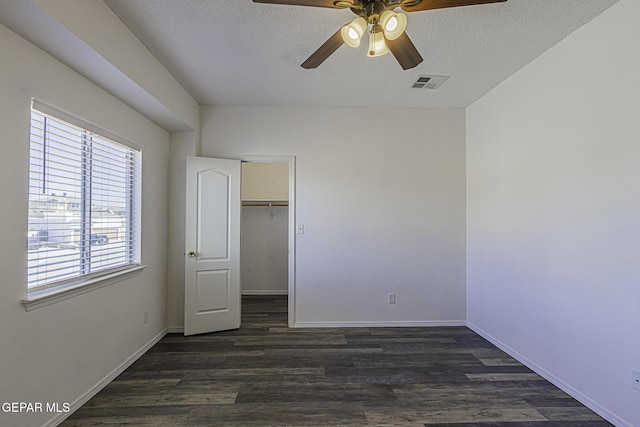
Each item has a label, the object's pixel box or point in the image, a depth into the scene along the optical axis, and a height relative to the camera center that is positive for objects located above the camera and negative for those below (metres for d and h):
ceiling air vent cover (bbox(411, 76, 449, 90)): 2.97 +1.39
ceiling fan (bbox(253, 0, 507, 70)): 1.58 +1.10
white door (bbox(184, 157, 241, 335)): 3.44 -0.30
